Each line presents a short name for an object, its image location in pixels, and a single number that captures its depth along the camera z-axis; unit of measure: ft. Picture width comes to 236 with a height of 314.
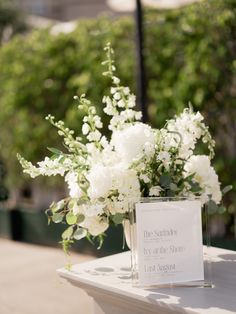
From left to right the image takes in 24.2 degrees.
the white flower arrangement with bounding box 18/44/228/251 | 5.95
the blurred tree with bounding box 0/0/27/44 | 28.12
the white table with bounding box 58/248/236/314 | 5.15
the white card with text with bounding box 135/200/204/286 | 5.66
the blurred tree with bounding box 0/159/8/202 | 17.28
